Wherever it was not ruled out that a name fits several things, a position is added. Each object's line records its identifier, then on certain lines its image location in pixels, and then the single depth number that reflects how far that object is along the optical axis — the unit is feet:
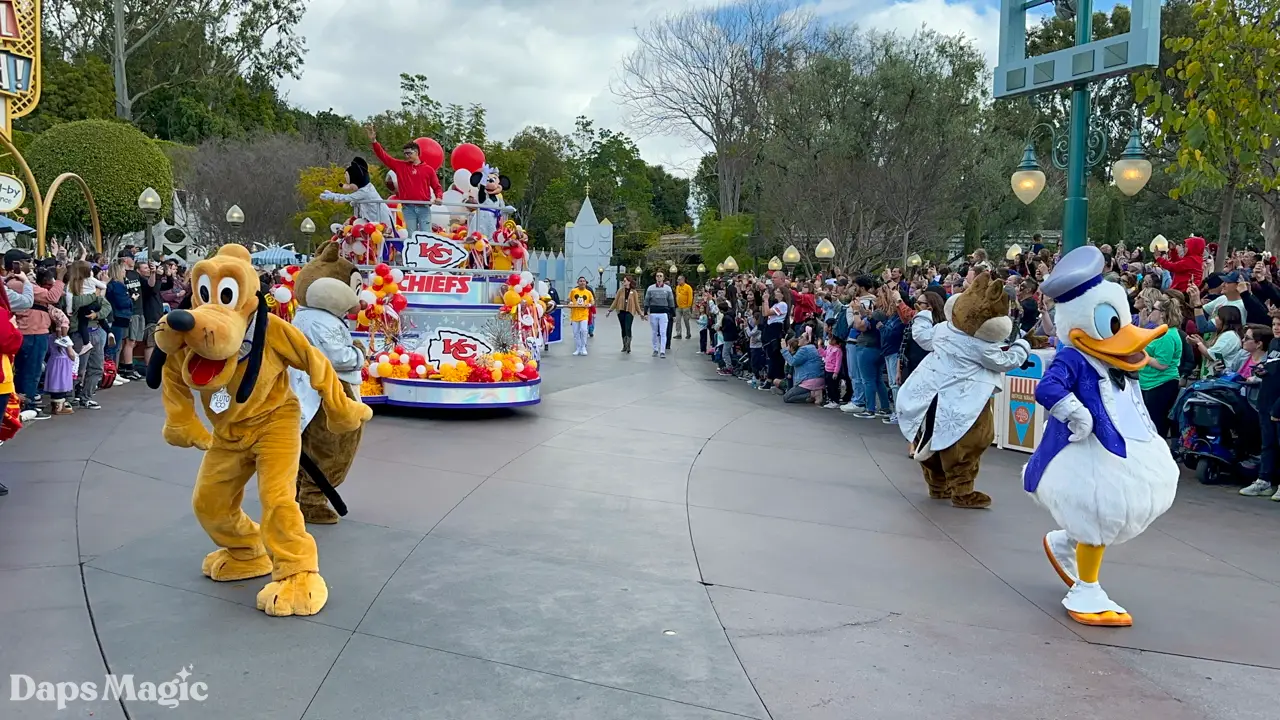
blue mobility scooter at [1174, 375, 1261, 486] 28.07
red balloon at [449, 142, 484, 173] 40.78
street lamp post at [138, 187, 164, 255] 63.05
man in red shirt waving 40.01
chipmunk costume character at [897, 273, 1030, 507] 24.82
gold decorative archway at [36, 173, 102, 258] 62.39
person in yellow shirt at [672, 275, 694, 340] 82.64
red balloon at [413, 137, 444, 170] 40.81
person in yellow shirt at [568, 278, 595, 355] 64.54
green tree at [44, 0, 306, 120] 145.79
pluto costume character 15.98
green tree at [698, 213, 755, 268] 121.90
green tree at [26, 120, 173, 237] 102.06
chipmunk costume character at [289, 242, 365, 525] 21.63
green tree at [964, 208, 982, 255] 101.82
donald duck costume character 16.46
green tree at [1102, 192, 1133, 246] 108.88
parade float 36.68
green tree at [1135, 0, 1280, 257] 28.19
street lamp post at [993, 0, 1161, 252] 28.12
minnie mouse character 40.50
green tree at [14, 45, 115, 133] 127.13
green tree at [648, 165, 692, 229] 226.38
